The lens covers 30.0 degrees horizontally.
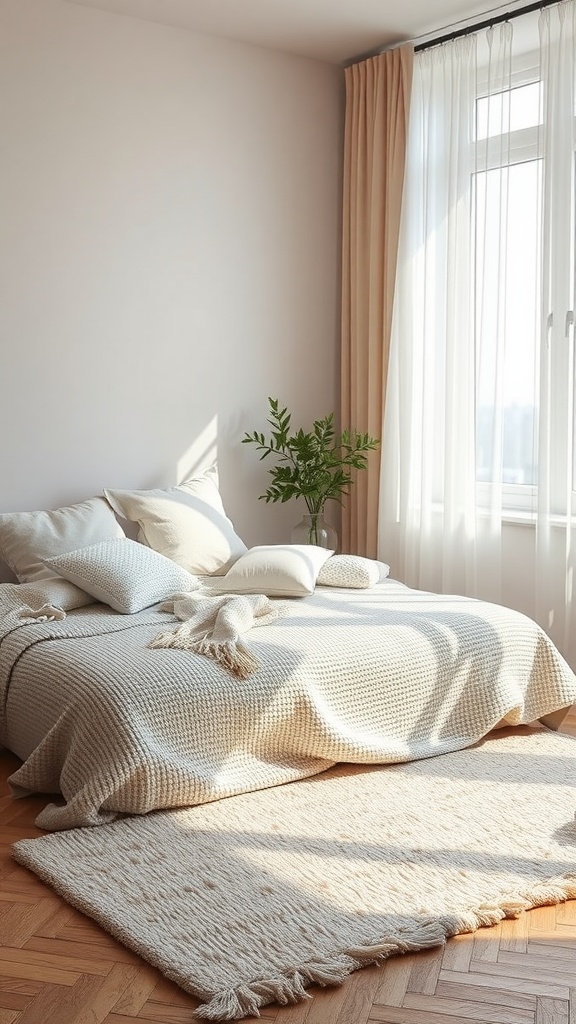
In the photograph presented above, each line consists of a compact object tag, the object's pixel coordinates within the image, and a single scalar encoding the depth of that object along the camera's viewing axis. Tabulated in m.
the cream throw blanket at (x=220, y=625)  3.10
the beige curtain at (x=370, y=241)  4.74
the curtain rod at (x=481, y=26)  4.11
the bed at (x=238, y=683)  2.84
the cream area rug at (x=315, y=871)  2.16
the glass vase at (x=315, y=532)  4.80
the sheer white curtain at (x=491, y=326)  4.12
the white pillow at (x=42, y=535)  3.92
